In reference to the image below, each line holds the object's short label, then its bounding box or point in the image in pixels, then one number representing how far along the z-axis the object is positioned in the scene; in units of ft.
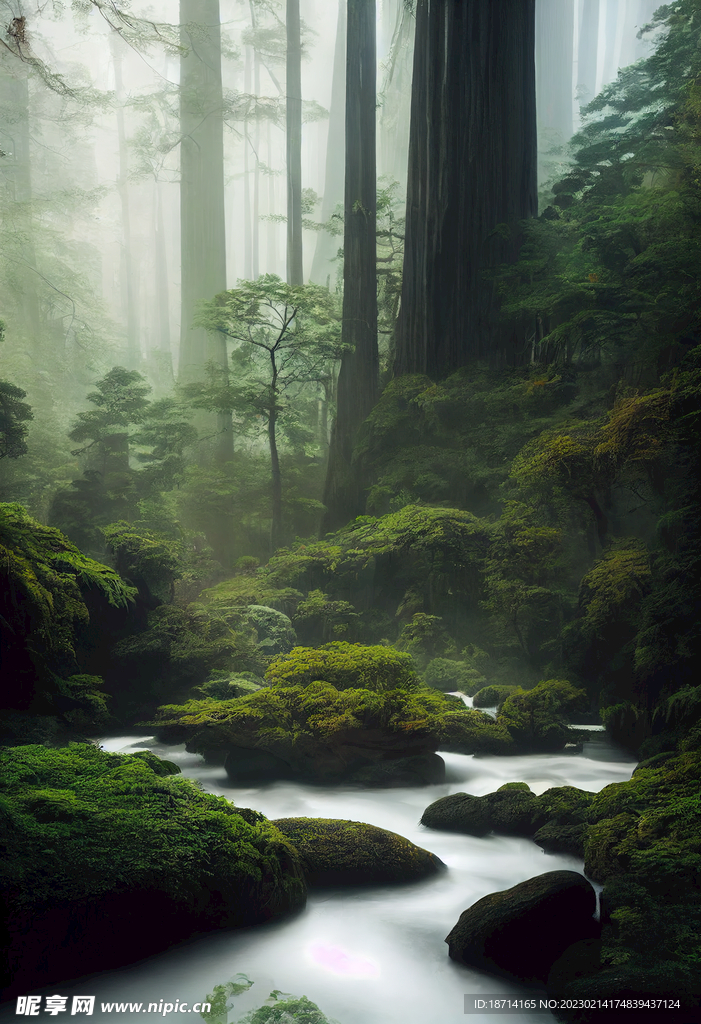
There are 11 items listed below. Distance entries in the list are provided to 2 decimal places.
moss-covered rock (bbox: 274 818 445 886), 12.32
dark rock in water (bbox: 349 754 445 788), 16.34
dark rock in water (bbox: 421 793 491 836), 14.11
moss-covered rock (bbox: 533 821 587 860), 12.91
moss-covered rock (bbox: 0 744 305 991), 9.51
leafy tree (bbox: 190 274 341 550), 34.83
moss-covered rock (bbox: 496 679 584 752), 18.13
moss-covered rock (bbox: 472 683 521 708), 20.79
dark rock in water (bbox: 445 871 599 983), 9.99
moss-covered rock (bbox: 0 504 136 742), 15.99
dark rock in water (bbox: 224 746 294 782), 16.46
